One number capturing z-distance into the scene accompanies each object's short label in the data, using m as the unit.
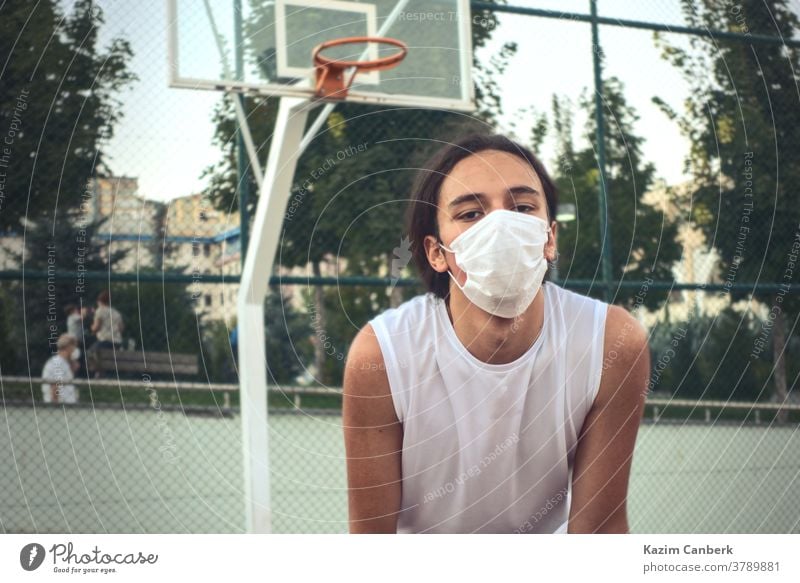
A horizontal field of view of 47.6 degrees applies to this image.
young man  2.14
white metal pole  2.99
